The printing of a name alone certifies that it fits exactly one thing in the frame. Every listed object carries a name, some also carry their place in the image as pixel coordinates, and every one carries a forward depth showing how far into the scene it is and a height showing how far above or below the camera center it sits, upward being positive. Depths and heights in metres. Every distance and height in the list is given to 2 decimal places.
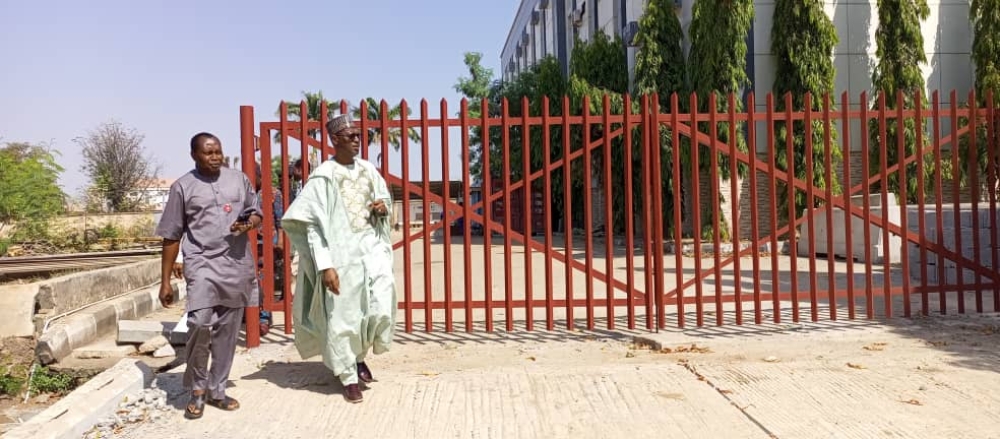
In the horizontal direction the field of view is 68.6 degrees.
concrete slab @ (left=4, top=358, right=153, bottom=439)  3.58 -0.92
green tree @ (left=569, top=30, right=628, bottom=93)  22.31 +4.89
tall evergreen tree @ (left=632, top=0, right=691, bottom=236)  18.66 +4.35
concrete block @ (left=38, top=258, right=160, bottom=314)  6.84 -0.53
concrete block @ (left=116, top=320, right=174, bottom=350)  6.55 -0.86
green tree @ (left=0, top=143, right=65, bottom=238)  12.28 +0.76
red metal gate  5.65 +0.07
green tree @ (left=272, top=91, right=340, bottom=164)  43.71 +7.75
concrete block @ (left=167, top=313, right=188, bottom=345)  5.85 -0.81
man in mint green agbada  4.19 -0.18
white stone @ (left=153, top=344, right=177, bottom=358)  6.23 -1.01
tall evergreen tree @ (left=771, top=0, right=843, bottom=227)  15.77 +3.45
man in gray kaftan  3.99 -0.14
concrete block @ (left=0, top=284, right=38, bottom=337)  6.71 -0.70
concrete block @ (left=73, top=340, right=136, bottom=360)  6.39 -1.02
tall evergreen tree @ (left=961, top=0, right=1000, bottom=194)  15.79 +3.76
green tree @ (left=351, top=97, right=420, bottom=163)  39.28 +6.44
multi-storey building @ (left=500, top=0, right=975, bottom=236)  17.03 +4.06
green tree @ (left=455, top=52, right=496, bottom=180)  42.25 +8.64
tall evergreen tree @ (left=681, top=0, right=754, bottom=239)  15.98 +3.79
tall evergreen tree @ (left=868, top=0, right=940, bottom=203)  16.22 +3.72
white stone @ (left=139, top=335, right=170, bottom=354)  6.39 -0.97
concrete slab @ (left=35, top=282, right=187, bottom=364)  6.12 -0.83
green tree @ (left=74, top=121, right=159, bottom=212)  34.69 +3.62
